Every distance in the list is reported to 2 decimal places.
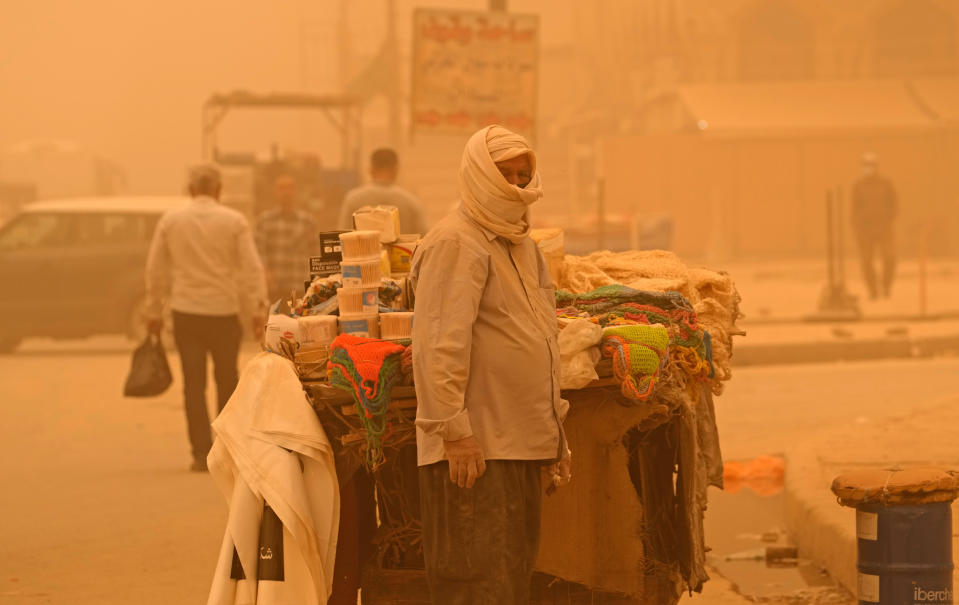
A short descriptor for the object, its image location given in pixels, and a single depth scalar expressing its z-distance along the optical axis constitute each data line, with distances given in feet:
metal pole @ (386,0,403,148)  209.36
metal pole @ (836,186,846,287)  124.72
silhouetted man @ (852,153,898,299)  148.66
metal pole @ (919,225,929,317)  127.44
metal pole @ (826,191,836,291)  124.67
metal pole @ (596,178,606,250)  128.26
